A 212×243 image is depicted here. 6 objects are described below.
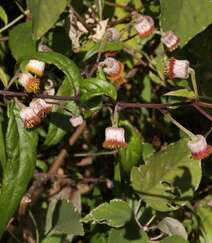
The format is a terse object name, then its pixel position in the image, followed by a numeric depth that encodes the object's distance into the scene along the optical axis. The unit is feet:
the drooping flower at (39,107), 1.89
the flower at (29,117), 1.89
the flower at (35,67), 1.95
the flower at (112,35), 2.19
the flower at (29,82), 1.90
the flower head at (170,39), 1.98
